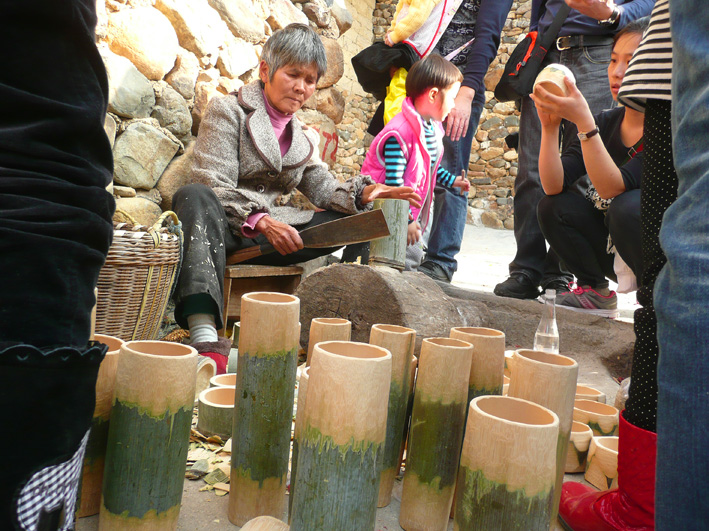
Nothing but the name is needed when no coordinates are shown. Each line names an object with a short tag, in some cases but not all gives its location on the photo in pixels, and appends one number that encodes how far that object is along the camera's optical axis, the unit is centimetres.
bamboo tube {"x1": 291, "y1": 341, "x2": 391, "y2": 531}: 74
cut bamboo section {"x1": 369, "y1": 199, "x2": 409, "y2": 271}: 229
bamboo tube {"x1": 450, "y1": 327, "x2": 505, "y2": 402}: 114
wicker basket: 185
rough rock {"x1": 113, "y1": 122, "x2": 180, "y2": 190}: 256
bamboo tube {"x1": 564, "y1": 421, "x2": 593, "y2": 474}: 134
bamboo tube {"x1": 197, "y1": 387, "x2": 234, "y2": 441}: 132
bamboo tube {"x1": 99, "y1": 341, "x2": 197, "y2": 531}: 84
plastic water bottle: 212
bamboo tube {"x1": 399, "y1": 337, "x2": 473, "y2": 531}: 100
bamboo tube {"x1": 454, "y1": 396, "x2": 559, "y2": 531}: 74
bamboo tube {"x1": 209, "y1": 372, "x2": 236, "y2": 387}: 146
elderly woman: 222
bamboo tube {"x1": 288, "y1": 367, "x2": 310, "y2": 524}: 89
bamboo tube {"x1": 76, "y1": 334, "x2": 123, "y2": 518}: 91
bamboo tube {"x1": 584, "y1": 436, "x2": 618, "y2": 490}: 125
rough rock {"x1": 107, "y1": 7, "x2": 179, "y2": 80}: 255
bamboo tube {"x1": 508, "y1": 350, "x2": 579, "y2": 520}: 94
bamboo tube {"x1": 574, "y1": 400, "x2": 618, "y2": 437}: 146
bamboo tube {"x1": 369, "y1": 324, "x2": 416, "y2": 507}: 107
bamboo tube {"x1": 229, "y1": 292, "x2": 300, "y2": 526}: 97
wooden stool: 253
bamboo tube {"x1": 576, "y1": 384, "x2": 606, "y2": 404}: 164
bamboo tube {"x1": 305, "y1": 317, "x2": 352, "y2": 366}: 127
